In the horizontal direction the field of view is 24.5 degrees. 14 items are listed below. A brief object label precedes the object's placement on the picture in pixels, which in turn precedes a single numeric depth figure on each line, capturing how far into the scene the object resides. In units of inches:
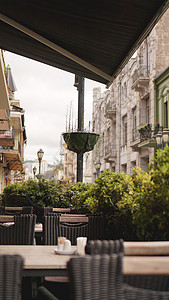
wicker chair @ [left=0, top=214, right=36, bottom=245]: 181.0
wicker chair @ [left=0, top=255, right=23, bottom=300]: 74.7
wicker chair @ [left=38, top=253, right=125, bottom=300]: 70.0
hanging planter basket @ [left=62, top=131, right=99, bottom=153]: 282.5
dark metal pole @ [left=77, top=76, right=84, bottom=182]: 305.8
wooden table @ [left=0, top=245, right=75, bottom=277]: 107.0
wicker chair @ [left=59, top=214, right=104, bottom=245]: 186.1
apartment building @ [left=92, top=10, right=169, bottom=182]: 1003.9
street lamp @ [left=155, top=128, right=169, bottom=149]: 493.7
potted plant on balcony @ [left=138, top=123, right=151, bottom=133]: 948.6
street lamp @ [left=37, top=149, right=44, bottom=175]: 885.8
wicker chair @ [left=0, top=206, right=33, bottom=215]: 256.0
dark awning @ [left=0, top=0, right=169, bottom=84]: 138.2
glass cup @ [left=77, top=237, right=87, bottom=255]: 130.9
